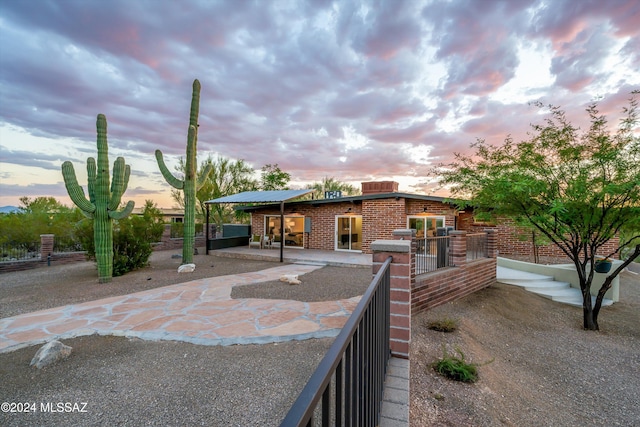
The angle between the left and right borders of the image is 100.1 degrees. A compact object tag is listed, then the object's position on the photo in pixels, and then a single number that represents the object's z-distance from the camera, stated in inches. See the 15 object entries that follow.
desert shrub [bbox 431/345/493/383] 138.3
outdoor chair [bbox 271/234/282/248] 630.5
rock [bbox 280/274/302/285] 293.6
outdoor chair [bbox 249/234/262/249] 598.4
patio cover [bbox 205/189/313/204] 485.2
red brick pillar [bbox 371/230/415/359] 107.2
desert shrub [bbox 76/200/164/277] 333.4
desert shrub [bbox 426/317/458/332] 197.3
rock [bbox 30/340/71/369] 129.3
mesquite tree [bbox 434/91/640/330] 223.0
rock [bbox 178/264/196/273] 356.2
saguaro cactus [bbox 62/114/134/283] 289.9
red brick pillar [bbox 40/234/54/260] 409.4
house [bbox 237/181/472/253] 492.4
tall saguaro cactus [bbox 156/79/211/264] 371.6
